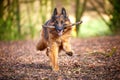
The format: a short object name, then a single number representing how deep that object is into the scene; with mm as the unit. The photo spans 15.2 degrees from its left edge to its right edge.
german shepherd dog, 9266
